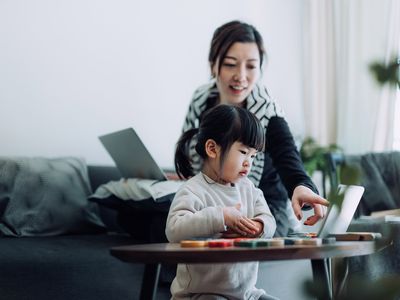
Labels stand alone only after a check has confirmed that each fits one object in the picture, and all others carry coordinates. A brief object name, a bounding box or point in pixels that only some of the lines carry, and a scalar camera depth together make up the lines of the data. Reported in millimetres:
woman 2053
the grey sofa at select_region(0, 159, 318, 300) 1936
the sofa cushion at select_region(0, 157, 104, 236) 2408
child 1349
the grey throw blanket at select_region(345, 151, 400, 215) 2877
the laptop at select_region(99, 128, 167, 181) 2182
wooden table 1028
